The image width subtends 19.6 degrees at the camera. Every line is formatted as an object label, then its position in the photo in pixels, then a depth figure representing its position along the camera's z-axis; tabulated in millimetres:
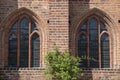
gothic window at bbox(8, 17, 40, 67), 15328
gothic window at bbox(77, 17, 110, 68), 15422
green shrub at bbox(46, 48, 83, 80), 14242
